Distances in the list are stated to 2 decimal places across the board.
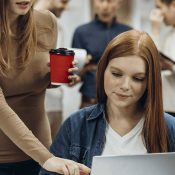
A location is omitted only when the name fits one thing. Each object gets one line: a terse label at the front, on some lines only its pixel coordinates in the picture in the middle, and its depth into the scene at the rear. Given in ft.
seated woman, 7.81
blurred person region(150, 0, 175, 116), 12.64
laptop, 6.85
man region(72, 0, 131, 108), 14.97
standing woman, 7.85
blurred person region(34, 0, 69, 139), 13.51
